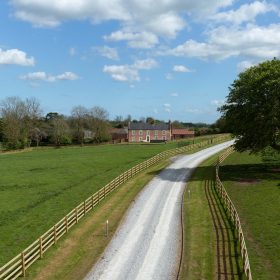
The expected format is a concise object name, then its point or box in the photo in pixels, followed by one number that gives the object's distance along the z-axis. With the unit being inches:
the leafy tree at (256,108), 1900.8
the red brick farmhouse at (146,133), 5733.3
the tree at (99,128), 5226.4
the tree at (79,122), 5236.2
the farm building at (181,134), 5994.1
